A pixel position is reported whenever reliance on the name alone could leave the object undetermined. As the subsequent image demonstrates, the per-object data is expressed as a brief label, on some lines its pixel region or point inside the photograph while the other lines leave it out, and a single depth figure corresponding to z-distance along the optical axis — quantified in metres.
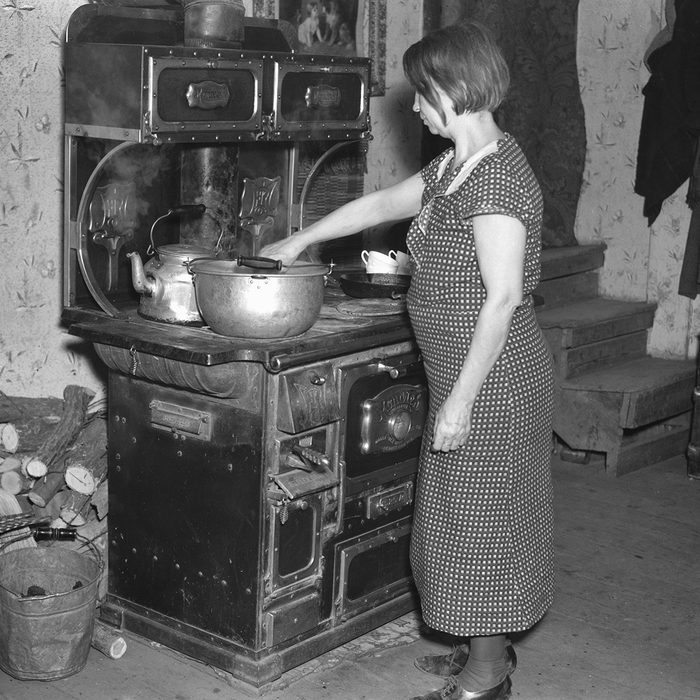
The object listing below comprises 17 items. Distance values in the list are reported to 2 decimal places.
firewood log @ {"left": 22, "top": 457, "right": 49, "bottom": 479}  3.40
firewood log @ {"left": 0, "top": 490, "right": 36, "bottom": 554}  3.18
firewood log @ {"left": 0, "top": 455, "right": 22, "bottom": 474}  3.41
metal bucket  2.93
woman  2.62
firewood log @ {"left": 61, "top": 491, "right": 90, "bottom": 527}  3.40
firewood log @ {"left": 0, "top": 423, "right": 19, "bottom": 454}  3.44
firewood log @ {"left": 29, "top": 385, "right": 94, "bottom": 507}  3.43
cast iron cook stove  2.93
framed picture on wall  4.12
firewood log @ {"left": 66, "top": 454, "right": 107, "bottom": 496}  3.43
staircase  5.05
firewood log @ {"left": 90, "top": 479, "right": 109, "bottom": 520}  3.44
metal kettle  3.10
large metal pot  2.87
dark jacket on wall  5.24
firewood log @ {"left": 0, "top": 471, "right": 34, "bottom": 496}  3.41
